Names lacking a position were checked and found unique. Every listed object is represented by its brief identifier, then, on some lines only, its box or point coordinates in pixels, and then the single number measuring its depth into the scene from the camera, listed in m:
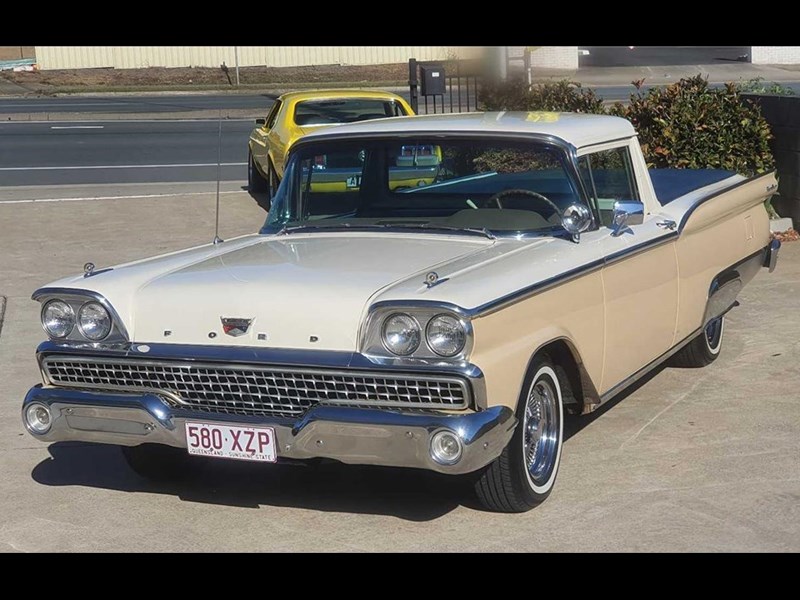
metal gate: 13.07
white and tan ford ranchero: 4.74
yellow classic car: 14.26
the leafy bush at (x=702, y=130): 11.62
